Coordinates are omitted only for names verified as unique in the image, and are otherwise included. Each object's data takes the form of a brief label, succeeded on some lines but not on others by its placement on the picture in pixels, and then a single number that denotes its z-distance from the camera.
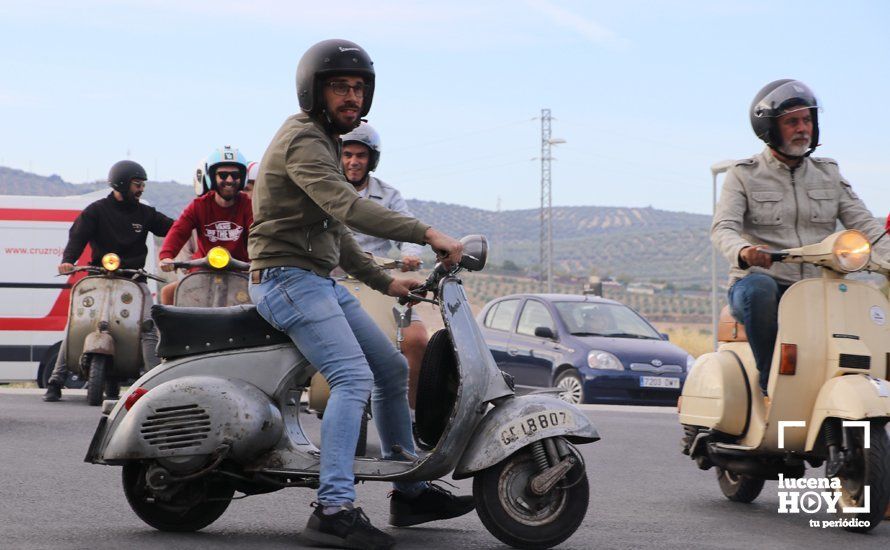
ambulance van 19.95
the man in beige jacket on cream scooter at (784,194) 7.62
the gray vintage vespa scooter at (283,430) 5.87
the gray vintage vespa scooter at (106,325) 13.49
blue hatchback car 17.14
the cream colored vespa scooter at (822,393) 6.67
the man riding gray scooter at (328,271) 5.92
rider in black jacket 13.40
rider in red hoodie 10.55
